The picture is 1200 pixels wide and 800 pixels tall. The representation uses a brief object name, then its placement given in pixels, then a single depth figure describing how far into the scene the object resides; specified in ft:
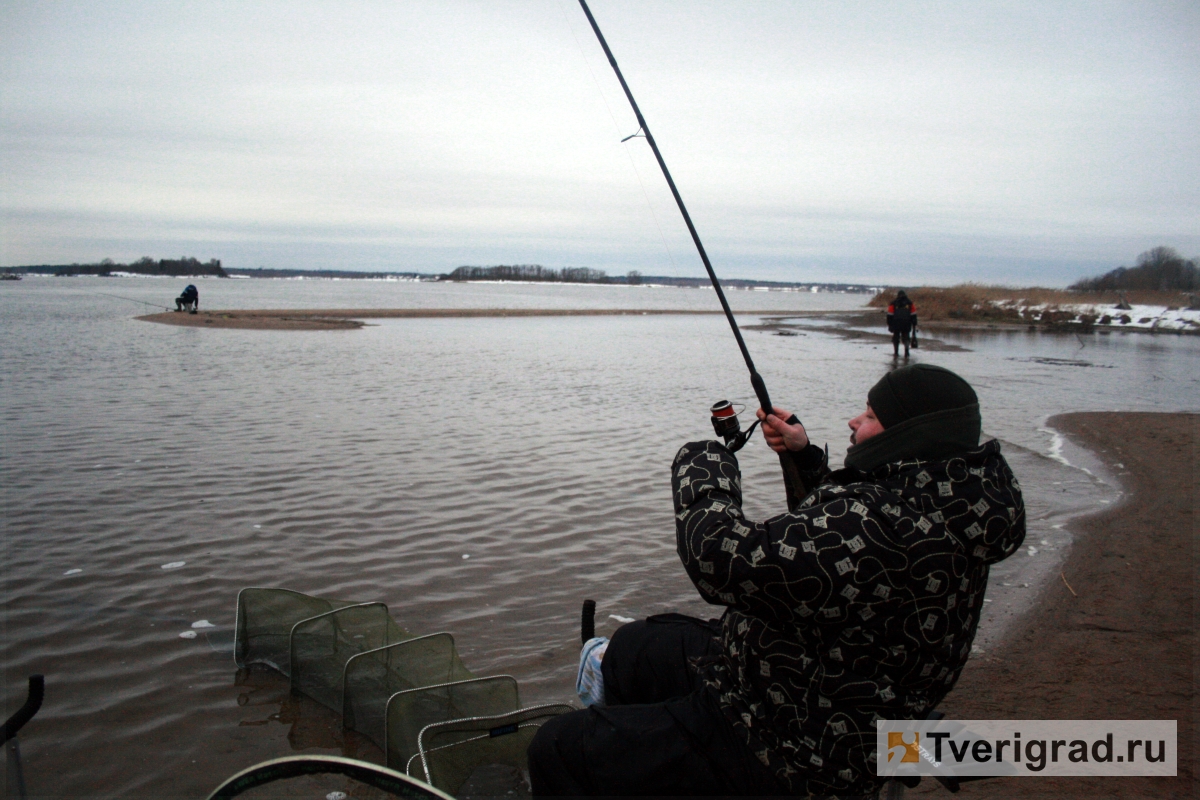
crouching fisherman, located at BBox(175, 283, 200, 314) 117.50
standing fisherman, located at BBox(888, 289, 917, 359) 79.51
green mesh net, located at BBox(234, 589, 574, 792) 9.45
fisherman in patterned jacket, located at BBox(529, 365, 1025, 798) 6.42
